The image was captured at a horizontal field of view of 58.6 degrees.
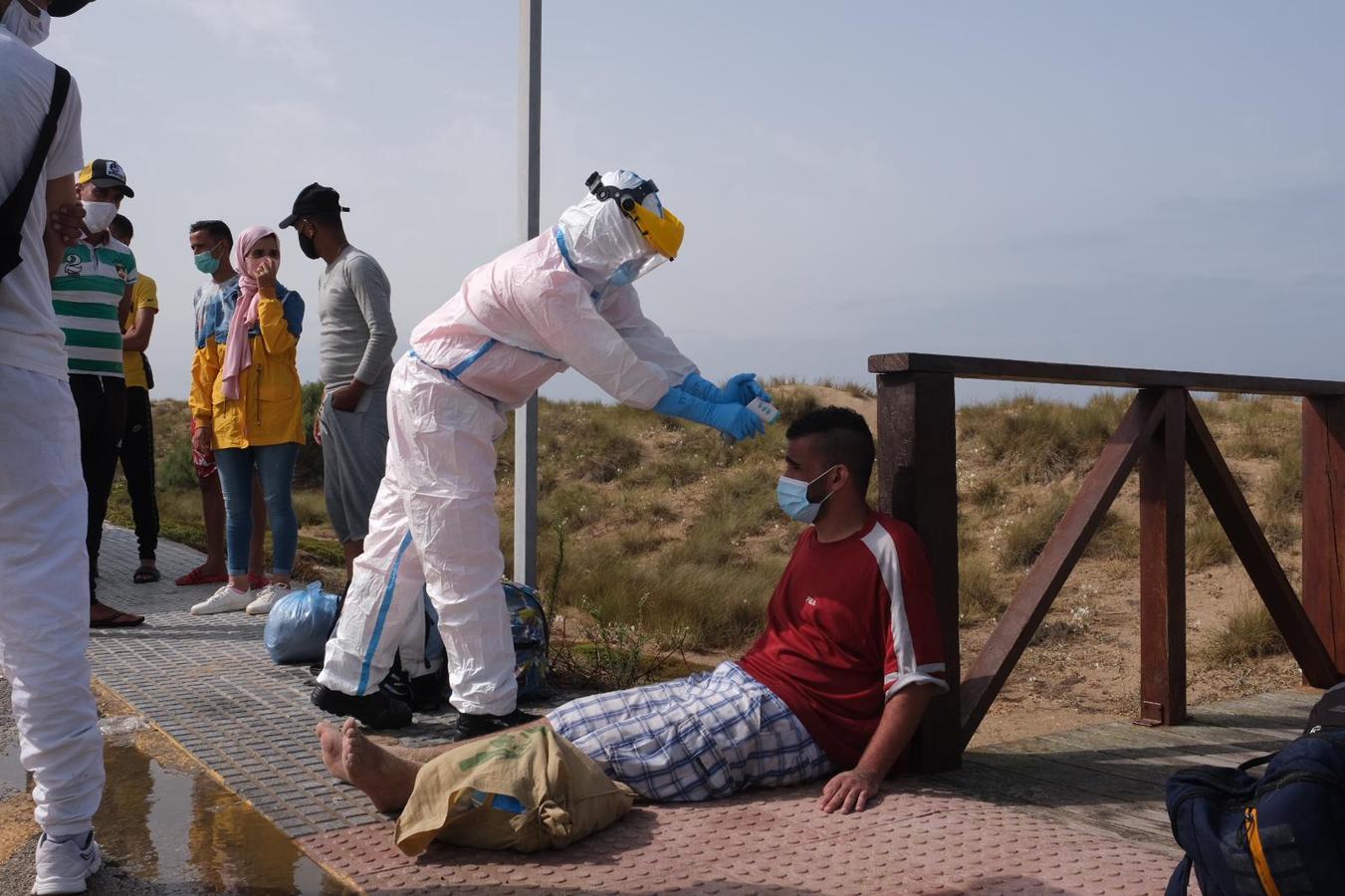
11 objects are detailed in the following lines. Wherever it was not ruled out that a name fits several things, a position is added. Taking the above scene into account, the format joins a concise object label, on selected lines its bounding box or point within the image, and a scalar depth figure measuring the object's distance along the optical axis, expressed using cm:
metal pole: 502
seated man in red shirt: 311
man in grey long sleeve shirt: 505
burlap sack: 274
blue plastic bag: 481
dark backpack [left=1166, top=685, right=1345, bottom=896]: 211
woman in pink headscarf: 586
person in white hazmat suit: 350
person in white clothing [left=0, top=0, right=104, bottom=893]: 248
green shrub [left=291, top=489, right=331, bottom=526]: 1519
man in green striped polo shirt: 526
